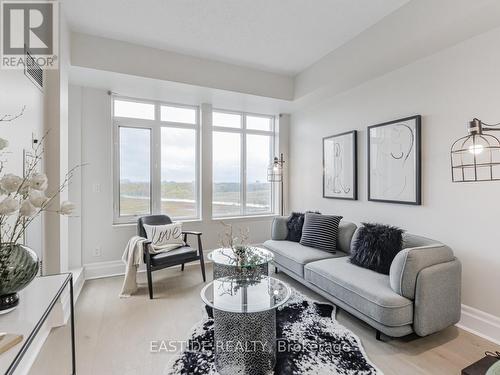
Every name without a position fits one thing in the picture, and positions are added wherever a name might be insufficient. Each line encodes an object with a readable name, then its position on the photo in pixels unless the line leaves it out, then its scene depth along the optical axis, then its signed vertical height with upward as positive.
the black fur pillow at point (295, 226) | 3.58 -0.55
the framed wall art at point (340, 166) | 3.49 +0.32
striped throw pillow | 3.16 -0.56
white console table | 0.91 -0.57
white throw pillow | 3.28 -0.63
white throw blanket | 2.96 -0.91
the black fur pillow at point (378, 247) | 2.44 -0.59
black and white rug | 1.74 -1.22
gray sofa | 1.96 -0.84
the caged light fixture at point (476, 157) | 1.98 +0.27
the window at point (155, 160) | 3.80 +0.45
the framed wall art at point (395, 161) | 2.71 +0.30
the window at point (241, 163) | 4.49 +0.46
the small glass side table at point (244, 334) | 1.64 -0.95
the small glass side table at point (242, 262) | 2.19 -0.72
